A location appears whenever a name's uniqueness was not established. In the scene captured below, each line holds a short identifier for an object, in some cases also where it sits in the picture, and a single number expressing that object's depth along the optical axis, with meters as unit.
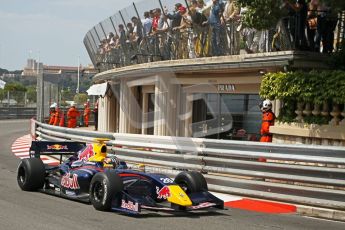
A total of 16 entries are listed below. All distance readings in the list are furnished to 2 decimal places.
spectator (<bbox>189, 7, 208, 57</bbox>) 15.09
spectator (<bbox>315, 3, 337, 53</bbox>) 12.34
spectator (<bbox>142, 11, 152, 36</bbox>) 18.04
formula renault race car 8.13
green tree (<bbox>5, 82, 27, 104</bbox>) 51.09
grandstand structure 12.48
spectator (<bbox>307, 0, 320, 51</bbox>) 12.46
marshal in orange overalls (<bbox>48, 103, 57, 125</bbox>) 26.29
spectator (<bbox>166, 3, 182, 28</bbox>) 16.27
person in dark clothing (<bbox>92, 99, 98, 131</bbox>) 30.03
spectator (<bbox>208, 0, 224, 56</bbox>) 14.41
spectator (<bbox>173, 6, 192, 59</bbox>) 15.84
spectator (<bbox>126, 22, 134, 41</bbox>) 19.47
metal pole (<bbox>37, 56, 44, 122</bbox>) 23.05
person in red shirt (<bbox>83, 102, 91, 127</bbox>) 32.31
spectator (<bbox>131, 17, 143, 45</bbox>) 18.70
